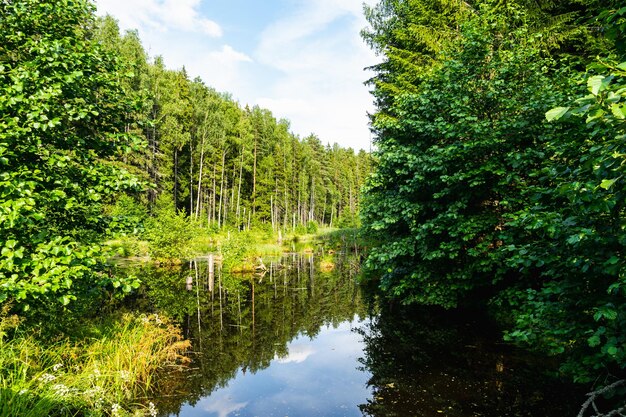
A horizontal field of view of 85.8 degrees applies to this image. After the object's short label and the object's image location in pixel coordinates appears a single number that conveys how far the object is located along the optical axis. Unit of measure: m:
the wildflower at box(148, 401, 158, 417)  6.41
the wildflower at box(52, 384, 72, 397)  5.34
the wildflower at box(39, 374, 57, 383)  5.48
